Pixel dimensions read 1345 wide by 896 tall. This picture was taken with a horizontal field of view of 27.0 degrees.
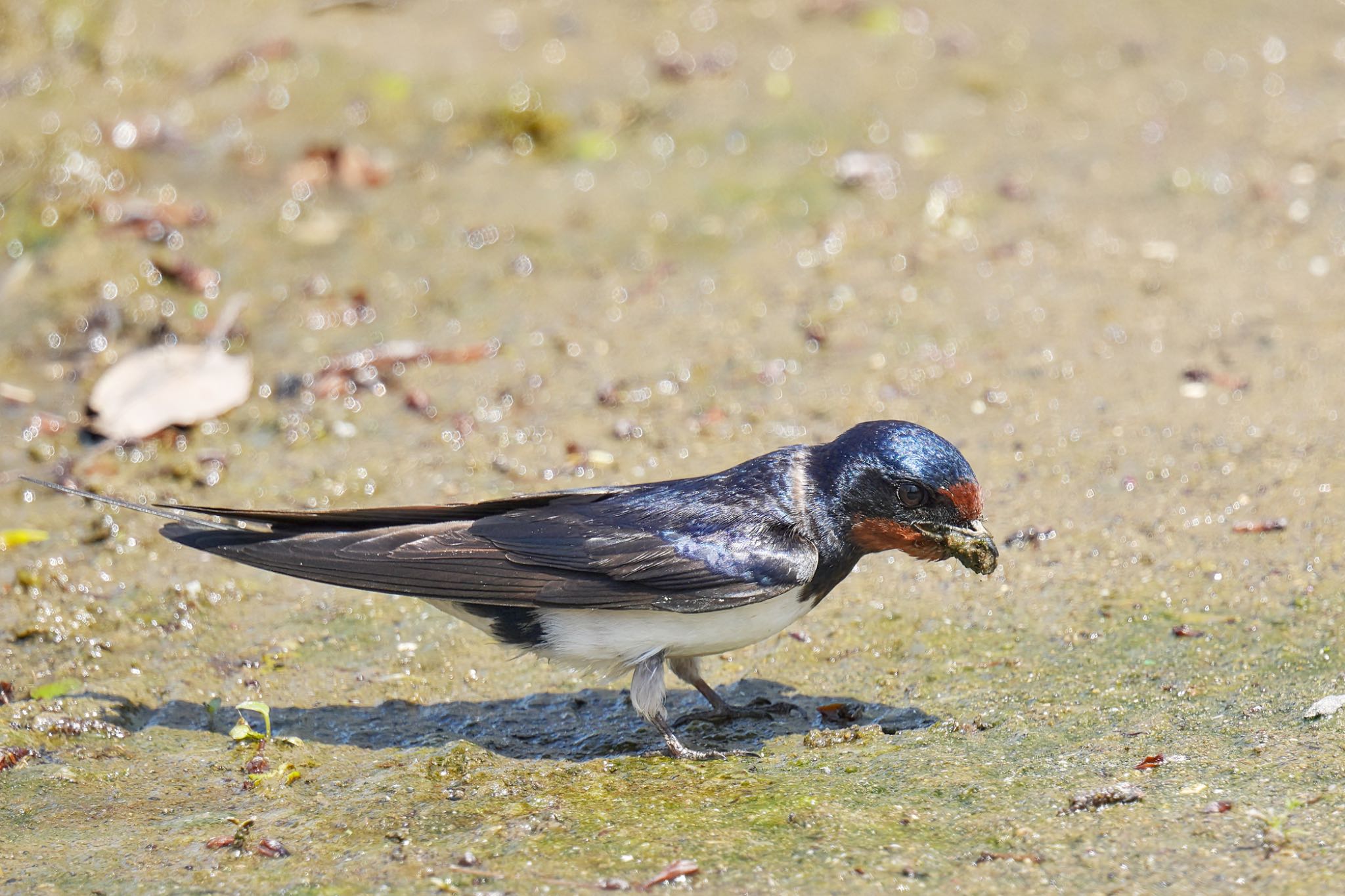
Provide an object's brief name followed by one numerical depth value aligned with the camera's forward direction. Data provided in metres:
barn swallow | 7.84
